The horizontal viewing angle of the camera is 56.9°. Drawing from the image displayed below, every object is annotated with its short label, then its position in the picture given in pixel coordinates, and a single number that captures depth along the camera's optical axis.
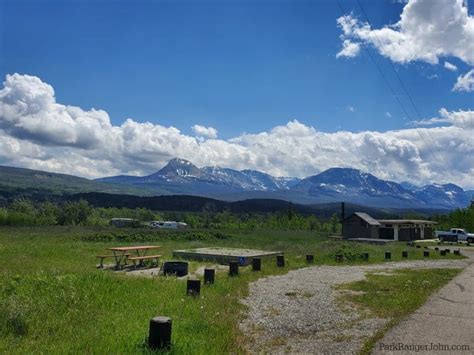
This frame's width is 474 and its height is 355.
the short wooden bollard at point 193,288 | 12.15
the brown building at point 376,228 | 61.00
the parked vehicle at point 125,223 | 77.74
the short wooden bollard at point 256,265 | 19.78
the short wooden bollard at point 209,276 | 14.68
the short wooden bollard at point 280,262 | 21.84
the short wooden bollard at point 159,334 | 7.11
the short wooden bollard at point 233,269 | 17.39
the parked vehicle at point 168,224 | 91.88
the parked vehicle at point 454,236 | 59.34
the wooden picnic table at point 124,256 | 19.94
